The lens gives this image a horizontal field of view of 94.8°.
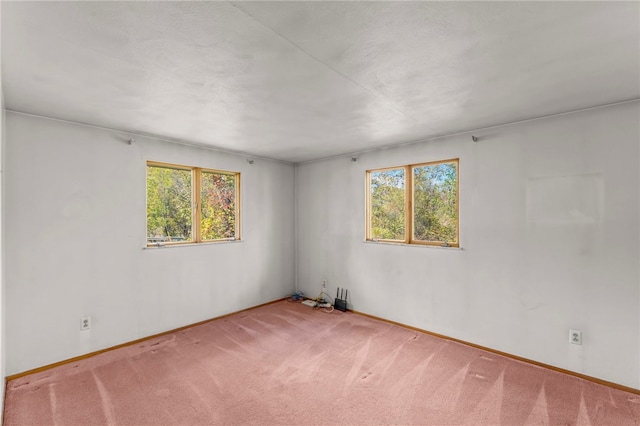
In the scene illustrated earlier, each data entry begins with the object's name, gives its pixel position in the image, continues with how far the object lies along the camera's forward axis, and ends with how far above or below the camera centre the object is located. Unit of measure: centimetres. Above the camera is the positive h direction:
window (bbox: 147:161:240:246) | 363 +11
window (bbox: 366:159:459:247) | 358 +10
